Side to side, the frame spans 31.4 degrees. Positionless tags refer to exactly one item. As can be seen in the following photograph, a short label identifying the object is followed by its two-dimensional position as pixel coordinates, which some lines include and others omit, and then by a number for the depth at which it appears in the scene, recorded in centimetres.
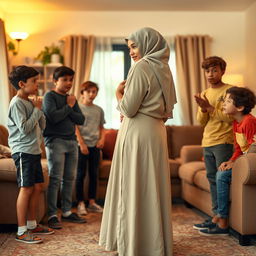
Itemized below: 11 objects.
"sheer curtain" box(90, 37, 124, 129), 691
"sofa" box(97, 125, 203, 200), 522
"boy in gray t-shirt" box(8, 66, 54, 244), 330
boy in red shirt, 333
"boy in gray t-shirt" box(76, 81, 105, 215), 469
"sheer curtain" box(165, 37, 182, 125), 693
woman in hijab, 270
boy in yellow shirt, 361
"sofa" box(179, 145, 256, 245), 318
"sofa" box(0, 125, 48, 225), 365
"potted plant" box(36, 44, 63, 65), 671
